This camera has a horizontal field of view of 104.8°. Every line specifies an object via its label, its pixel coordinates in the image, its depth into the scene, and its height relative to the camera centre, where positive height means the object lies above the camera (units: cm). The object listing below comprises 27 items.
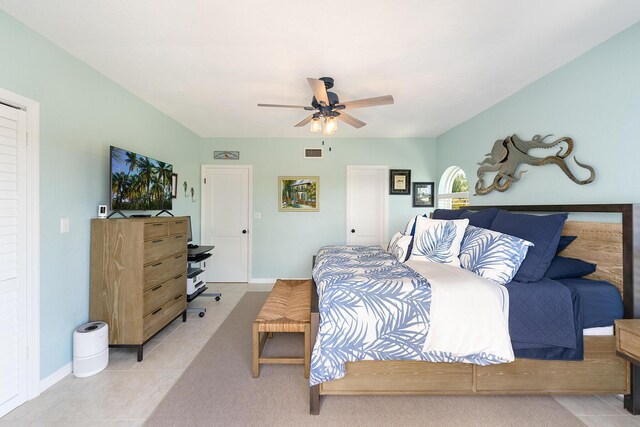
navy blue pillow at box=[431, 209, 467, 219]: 289 -3
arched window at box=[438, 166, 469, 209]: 373 +36
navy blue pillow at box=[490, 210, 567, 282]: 173 -20
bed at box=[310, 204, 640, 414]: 158 -105
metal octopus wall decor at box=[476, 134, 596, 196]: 206 +52
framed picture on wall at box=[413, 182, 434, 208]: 428 +30
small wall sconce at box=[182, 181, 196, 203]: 382 +28
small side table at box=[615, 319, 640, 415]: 136 -77
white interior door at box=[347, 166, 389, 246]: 428 +11
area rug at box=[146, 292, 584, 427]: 151 -129
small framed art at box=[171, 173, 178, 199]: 347 +32
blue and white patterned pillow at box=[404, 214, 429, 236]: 277 -20
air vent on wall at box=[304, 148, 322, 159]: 423 +99
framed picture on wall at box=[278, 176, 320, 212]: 424 +30
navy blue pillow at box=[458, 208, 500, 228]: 239 -5
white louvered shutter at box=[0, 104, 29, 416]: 154 -34
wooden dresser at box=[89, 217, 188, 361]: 207 -59
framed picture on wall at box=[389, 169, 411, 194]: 427 +53
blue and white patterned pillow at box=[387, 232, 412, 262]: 251 -38
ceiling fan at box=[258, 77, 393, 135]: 204 +96
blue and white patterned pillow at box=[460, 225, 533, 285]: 174 -32
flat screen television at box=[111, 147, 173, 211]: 225 +28
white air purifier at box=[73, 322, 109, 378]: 190 -110
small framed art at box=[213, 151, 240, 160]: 424 +94
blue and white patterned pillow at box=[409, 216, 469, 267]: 217 -27
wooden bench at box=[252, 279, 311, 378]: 186 -85
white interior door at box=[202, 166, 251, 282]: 427 -18
